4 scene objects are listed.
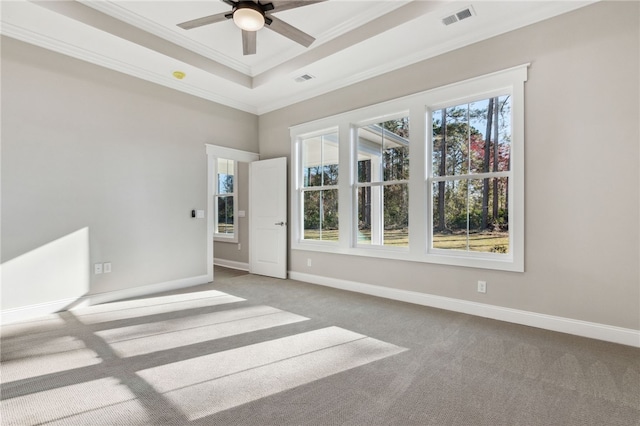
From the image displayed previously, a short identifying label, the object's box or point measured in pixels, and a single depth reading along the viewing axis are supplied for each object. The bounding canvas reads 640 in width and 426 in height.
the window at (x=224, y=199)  6.81
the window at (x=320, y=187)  4.82
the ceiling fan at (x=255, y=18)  2.70
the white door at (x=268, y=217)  5.24
